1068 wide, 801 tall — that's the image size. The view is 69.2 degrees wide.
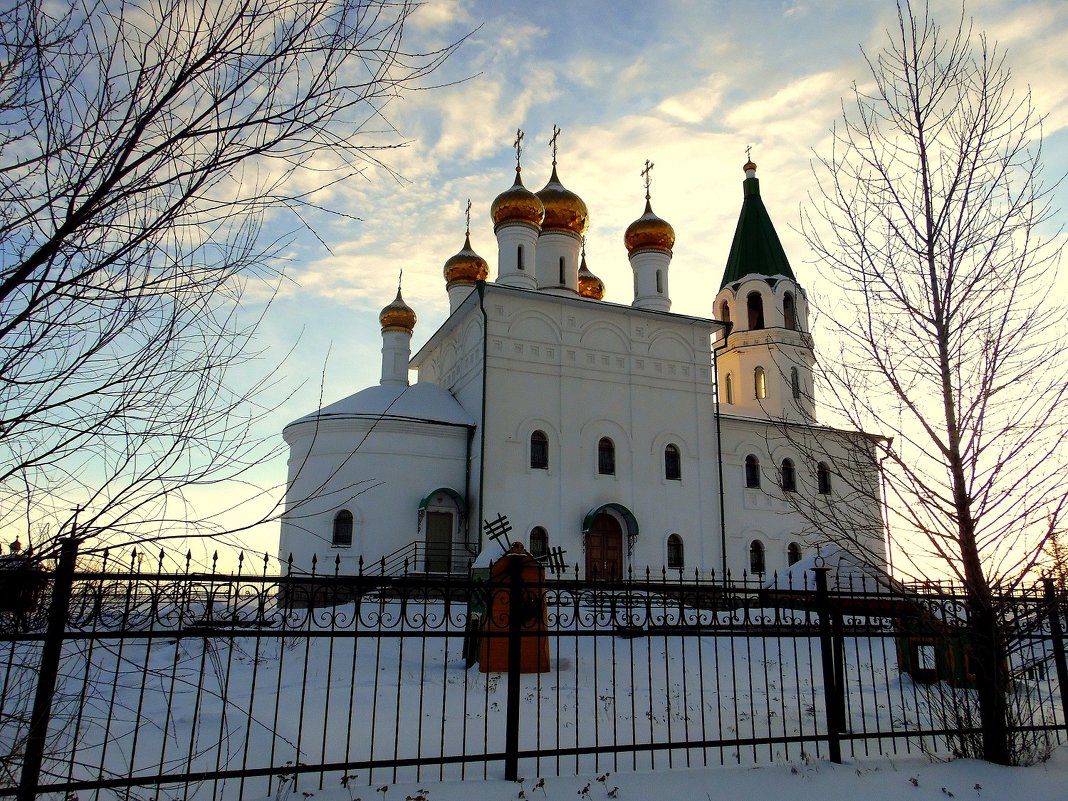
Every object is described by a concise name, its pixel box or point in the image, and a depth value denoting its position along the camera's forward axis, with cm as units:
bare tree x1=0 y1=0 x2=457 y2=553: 269
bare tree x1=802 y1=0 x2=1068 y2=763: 547
